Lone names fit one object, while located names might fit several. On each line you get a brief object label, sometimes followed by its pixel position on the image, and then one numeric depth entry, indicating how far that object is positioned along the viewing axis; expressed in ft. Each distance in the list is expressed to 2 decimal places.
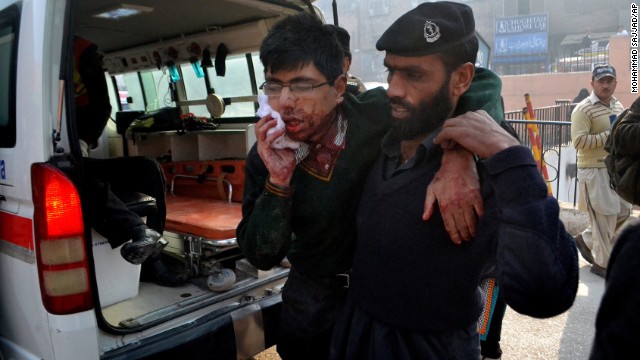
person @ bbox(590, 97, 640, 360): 2.81
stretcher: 10.50
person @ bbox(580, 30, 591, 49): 90.70
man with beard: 3.99
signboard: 102.73
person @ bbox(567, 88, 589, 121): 50.54
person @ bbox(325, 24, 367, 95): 6.27
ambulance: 6.59
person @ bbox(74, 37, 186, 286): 9.42
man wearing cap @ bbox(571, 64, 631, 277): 16.26
